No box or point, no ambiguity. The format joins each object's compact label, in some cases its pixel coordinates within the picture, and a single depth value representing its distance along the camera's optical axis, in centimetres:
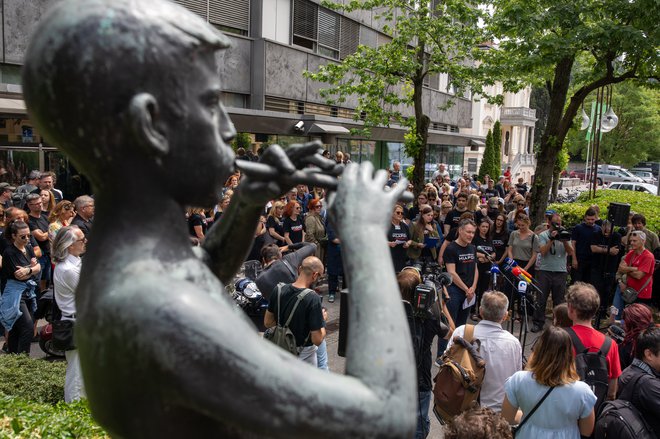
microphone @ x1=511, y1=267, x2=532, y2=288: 806
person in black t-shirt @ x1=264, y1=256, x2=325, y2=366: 549
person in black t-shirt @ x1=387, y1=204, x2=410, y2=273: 1046
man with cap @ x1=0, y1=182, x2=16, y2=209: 960
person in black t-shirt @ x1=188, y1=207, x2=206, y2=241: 963
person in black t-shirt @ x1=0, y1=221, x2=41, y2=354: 711
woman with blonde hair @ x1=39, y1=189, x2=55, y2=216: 1000
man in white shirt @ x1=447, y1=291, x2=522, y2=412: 507
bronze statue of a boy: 124
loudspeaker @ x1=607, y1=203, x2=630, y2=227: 995
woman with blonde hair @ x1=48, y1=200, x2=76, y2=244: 892
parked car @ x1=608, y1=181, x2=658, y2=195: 3238
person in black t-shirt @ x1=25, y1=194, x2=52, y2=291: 870
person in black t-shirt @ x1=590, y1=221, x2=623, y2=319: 1045
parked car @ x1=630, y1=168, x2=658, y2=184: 5208
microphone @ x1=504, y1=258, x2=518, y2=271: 930
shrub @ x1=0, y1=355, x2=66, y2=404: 522
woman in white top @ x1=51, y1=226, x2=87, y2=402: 596
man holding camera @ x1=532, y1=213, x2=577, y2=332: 966
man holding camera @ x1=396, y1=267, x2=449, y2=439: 524
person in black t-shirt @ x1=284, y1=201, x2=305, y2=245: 1112
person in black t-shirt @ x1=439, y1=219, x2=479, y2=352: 837
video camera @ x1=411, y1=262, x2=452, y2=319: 538
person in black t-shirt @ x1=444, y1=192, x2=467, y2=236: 1223
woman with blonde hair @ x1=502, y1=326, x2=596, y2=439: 414
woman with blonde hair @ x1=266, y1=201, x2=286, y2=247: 1102
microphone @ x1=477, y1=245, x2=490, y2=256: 987
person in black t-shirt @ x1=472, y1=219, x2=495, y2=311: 999
